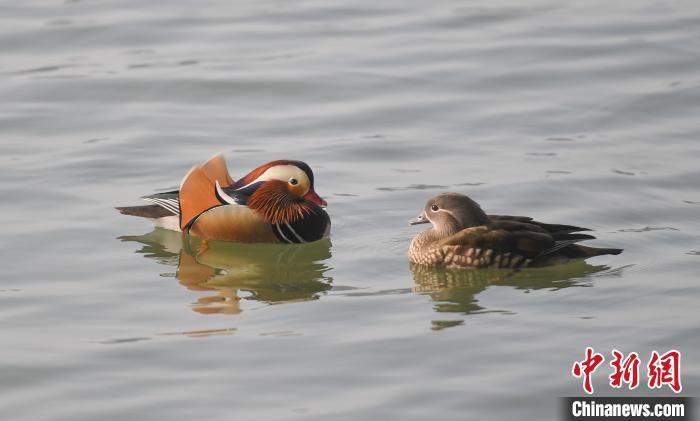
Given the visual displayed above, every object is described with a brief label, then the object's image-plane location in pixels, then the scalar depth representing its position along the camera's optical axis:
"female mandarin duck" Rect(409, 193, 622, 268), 11.97
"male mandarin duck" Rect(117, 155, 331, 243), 13.27
